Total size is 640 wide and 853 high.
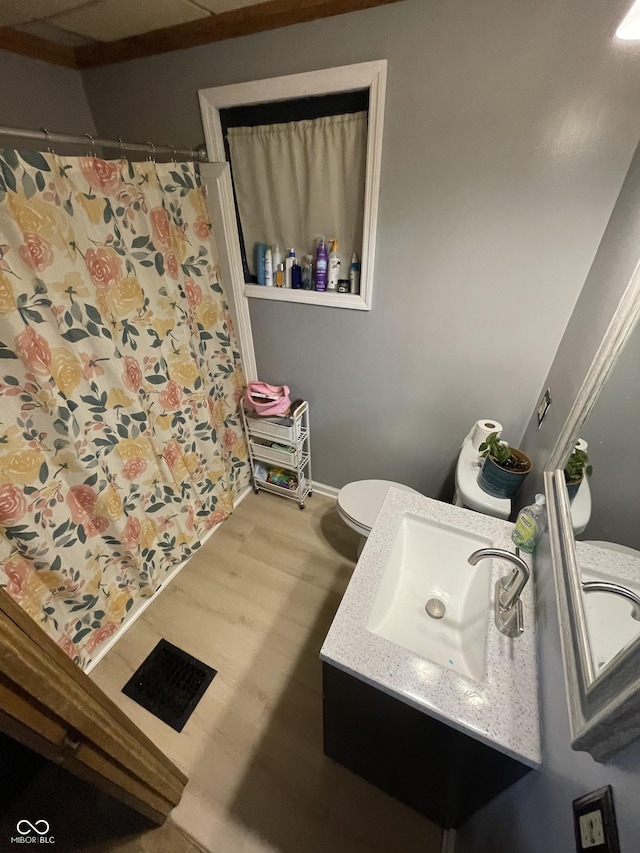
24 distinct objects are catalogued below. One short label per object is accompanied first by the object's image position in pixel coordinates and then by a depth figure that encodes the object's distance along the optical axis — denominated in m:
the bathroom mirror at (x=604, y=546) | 0.47
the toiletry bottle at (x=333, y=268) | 1.55
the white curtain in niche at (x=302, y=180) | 1.37
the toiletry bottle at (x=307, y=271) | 1.66
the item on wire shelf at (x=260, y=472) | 2.20
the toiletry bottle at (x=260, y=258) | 1.70
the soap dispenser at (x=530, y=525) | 0.97
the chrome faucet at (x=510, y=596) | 0.78
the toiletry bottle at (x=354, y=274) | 1.54
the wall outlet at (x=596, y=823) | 0.43
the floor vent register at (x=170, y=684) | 1.34
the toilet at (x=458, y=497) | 1.20
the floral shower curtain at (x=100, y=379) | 1.06
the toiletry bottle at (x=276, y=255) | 1.69
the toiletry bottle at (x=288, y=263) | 1.64
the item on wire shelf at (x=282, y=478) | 2.15
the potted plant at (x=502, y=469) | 1.16
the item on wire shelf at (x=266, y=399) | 1.89
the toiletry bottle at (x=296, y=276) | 1.65
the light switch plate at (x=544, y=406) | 1.23
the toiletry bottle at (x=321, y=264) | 1.54
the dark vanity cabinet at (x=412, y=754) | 0.76
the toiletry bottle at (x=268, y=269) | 1.69
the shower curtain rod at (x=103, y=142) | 1.03
